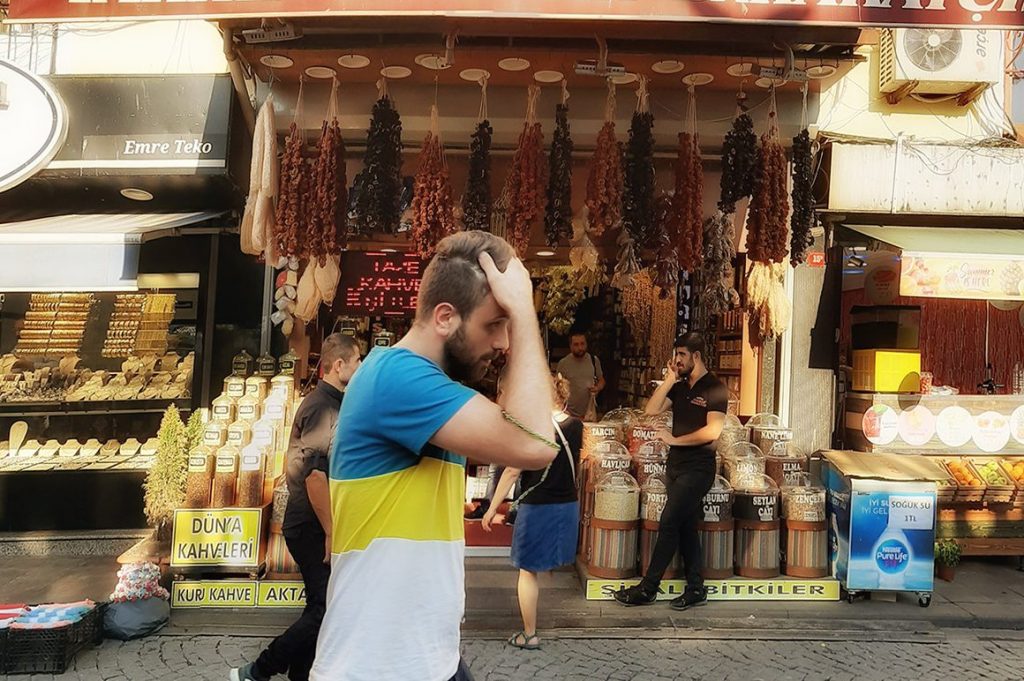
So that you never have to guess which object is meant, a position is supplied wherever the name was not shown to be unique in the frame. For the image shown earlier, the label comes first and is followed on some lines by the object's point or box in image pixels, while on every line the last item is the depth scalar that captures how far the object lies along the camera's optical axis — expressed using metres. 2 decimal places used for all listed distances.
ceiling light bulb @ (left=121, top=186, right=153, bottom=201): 6.85
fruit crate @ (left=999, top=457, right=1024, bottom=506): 6.79
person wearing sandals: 4.83
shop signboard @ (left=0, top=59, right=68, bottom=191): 6.34
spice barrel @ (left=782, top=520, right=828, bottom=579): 5.88
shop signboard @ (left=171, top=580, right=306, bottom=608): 5.36
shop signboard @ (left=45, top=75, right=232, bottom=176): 6.48
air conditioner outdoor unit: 6.67
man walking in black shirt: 3.79
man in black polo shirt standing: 5.48
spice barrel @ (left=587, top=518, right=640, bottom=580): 5.80
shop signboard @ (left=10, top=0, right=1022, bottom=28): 4.80
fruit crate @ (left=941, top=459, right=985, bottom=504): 6.66
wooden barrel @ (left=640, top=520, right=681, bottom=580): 5.82
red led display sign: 7.48
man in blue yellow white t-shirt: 1.63
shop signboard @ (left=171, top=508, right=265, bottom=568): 5.42
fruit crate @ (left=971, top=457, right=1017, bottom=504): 6.69
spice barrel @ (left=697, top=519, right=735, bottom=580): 5.80
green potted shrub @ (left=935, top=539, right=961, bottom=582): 6.27
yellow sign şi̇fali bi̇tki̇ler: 5.73
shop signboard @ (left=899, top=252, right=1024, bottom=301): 6.09
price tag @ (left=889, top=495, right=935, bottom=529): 5.68
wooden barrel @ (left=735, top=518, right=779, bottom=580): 5.84
